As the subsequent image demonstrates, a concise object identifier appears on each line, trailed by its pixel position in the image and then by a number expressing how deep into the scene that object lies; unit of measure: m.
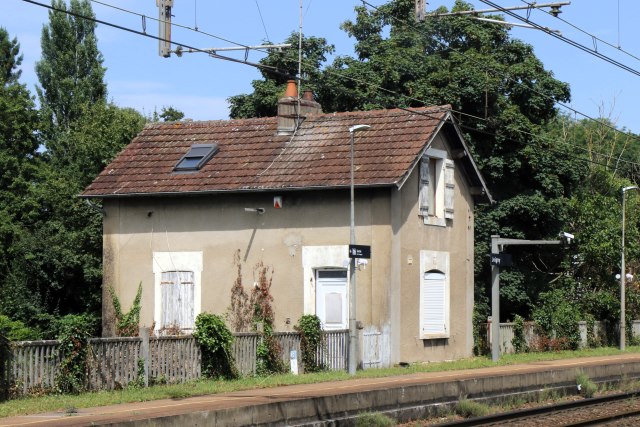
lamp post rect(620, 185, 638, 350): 40.19
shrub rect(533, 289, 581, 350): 38.94
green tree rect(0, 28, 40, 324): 48.06
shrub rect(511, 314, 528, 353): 36.91
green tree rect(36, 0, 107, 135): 62.25
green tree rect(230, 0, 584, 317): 42.94
